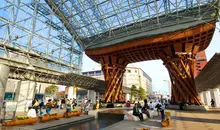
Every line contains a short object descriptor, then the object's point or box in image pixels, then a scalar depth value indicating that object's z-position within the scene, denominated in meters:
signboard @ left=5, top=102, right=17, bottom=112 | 9.83
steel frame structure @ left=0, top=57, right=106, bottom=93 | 17.69
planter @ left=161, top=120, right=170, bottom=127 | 8.10
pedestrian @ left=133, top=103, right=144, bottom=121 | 10.73
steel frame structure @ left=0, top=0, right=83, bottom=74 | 17.16
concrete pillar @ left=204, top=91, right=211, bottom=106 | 37.98
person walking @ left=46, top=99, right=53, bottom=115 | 12.13
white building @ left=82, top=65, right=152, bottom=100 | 89.76
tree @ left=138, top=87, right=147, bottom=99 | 72.91
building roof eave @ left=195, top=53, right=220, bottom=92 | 17.25
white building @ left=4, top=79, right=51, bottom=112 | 17.60
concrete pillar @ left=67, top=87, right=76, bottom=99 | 28.39
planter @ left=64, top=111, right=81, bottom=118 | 12.70
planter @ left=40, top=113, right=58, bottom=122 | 10.30
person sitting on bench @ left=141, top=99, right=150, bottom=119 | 12.10
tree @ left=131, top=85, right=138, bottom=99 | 64.80
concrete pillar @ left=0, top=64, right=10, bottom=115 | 15.17
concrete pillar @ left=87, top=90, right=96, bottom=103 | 42.54
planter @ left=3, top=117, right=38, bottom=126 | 8.43
